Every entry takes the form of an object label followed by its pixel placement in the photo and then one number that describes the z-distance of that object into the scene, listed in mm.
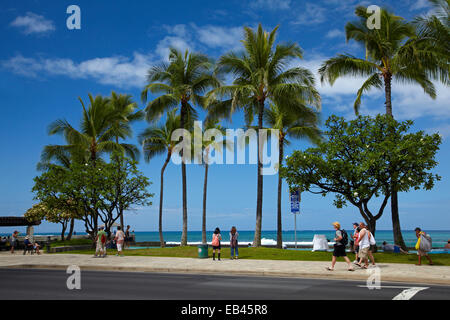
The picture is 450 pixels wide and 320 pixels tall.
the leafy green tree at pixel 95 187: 30297
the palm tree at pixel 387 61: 23030
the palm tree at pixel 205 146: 35000
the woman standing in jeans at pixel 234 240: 21562
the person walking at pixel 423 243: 17375
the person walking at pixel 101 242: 23391
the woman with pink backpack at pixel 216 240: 20844
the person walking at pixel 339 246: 15648
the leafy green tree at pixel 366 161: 21469
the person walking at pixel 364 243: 15891
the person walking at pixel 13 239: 32075
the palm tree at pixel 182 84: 31391
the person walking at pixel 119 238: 24484
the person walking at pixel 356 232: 18202
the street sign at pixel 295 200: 23484
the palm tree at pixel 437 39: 21441
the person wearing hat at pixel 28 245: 29414
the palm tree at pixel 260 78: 26672
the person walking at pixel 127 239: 37275
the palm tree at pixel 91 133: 34062
